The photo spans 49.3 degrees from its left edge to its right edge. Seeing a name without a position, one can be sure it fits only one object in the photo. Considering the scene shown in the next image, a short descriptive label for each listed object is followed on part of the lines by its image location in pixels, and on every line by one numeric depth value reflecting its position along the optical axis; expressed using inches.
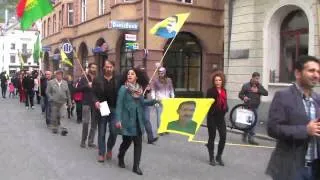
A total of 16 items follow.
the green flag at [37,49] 728.4
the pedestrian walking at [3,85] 953.4
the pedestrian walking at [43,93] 379.6
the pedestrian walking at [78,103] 431.8
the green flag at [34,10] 408.0
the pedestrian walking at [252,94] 321.2
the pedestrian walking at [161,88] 341.3
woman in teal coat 213.3
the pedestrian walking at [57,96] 346.2
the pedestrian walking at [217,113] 238.4
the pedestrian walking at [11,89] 948.7
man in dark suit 107.8
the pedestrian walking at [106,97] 240.0
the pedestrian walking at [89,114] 267.8
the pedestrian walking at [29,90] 597.9
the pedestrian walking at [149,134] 264.2
